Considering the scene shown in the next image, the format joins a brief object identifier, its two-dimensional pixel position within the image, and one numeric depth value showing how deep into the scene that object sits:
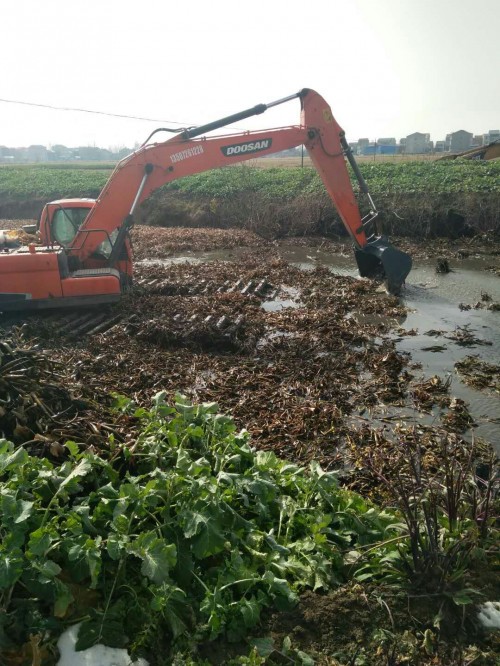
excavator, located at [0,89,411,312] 8.11
